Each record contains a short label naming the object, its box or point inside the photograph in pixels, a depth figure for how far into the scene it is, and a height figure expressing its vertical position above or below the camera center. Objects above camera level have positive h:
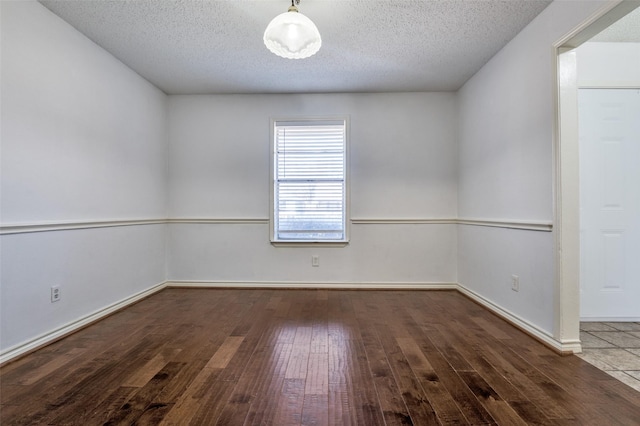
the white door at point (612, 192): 2.58 +0.19
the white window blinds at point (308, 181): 3.77 +0.42
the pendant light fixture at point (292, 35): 1.89 +1.19
